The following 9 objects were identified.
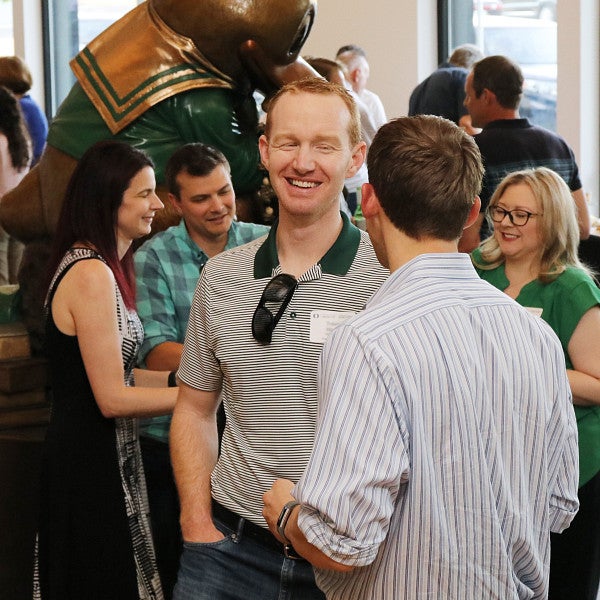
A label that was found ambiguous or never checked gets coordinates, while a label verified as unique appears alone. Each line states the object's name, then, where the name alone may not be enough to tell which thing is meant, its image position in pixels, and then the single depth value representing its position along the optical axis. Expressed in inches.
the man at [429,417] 88.9
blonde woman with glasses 176.1
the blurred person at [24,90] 410.5
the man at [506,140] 261.4
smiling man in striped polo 116.8
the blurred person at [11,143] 352.9
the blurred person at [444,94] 384.7
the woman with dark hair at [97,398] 160.8
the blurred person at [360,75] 416.2
